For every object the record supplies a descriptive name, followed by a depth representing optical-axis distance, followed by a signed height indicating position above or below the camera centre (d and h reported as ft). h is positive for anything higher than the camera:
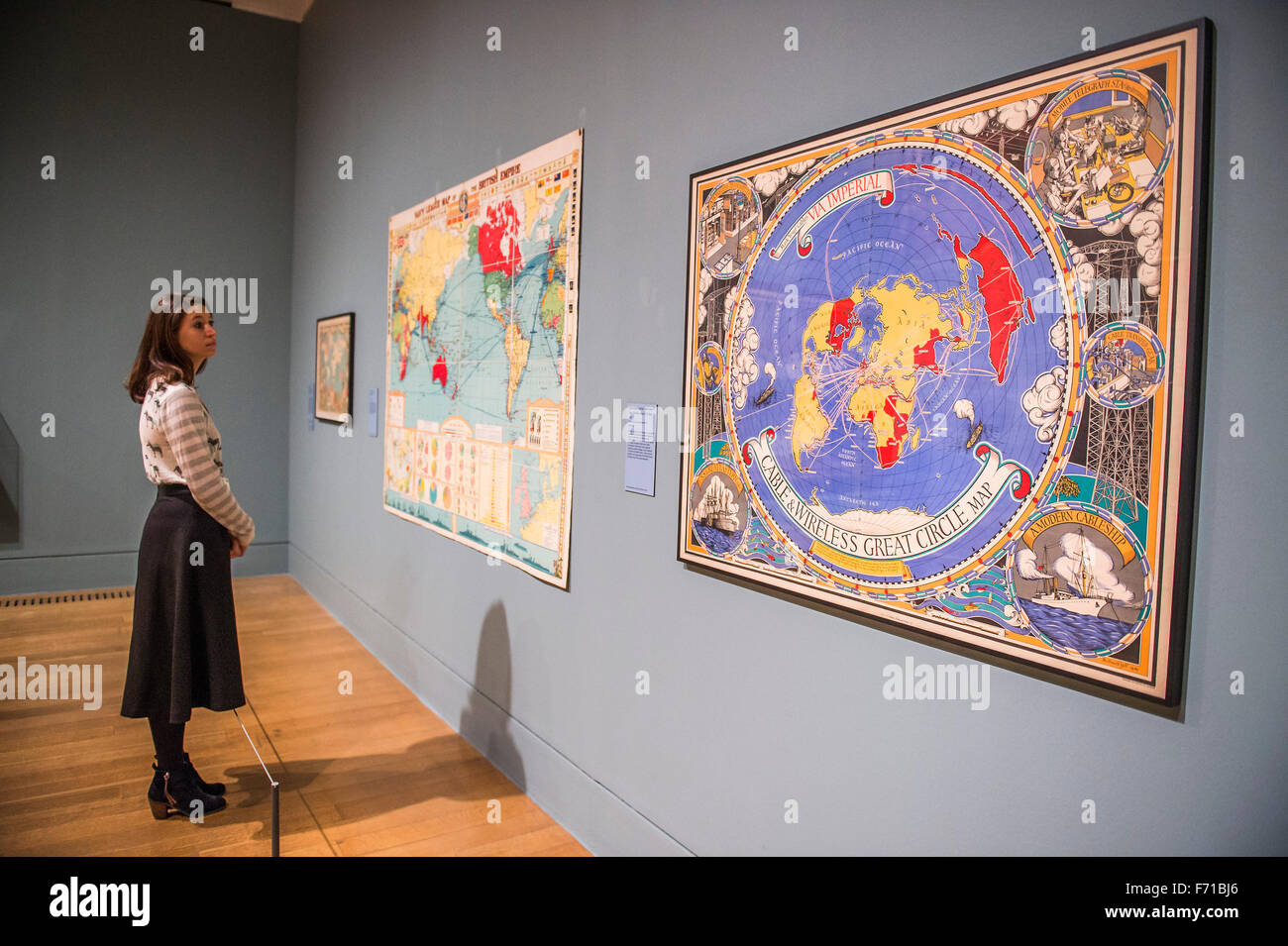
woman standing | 8.74 -1.57
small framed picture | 16.61 +0.89
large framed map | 4.26 +0.40
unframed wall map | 9.55 +0.78
